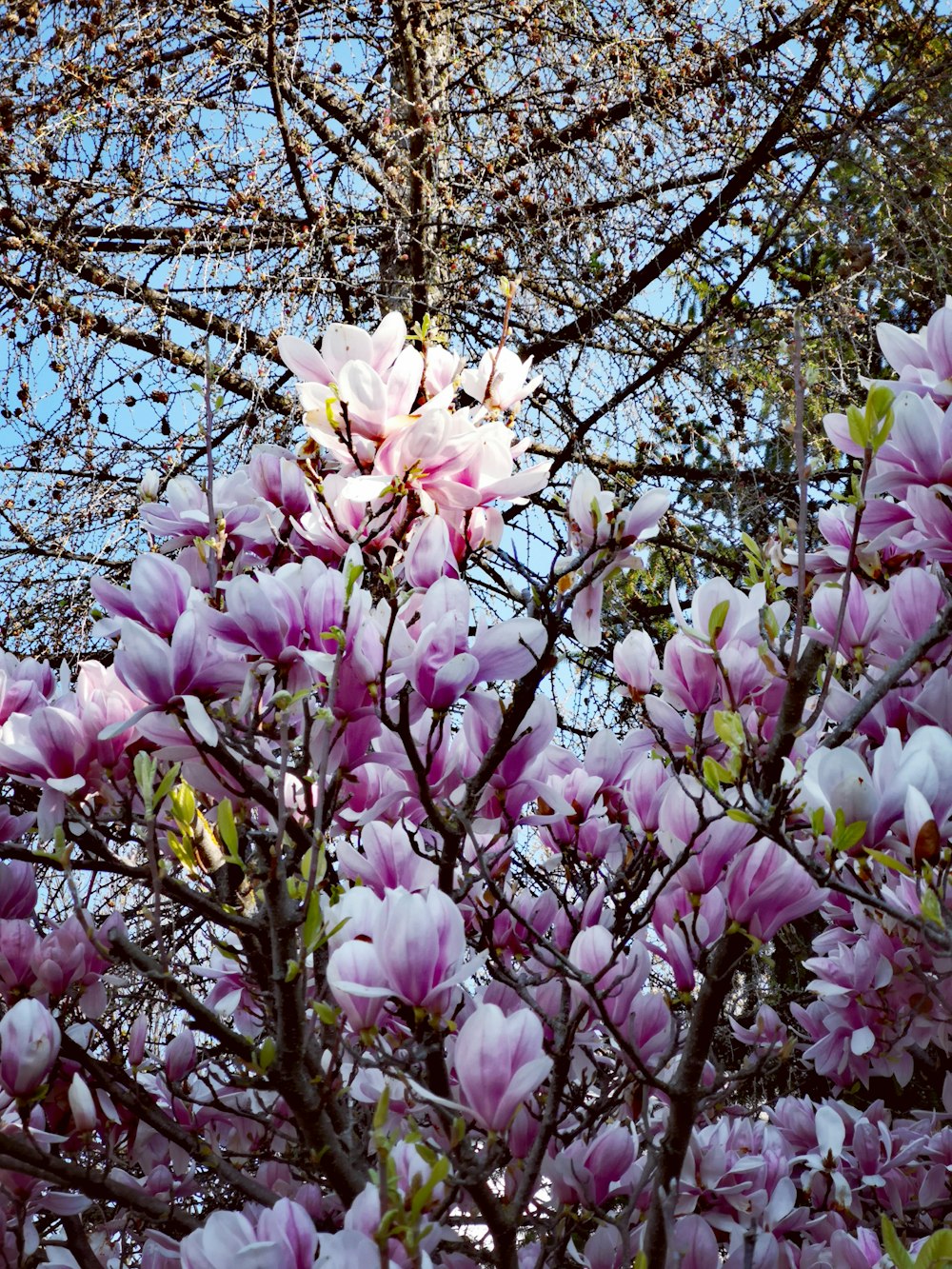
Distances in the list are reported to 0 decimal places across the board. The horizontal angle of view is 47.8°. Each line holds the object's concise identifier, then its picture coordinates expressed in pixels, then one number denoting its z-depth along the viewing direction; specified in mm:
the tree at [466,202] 3188
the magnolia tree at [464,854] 1025
